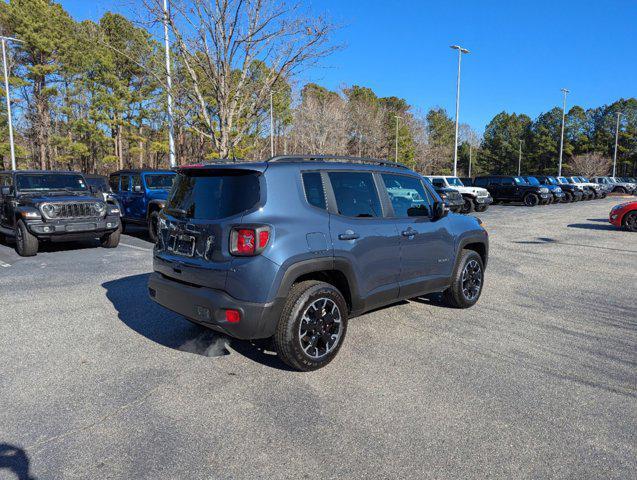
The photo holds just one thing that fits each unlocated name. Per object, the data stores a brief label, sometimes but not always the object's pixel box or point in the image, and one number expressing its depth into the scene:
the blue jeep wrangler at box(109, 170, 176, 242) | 11.40
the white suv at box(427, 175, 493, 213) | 22.03
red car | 14.68
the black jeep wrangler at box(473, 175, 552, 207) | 27.11
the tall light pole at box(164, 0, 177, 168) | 15.55
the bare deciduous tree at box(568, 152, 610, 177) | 66.69
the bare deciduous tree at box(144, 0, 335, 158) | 15.57
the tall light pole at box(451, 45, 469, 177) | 32.47
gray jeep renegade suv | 3.58
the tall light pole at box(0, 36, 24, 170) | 26.22
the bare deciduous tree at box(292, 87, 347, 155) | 47.12
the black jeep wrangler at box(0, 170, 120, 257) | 9.20
